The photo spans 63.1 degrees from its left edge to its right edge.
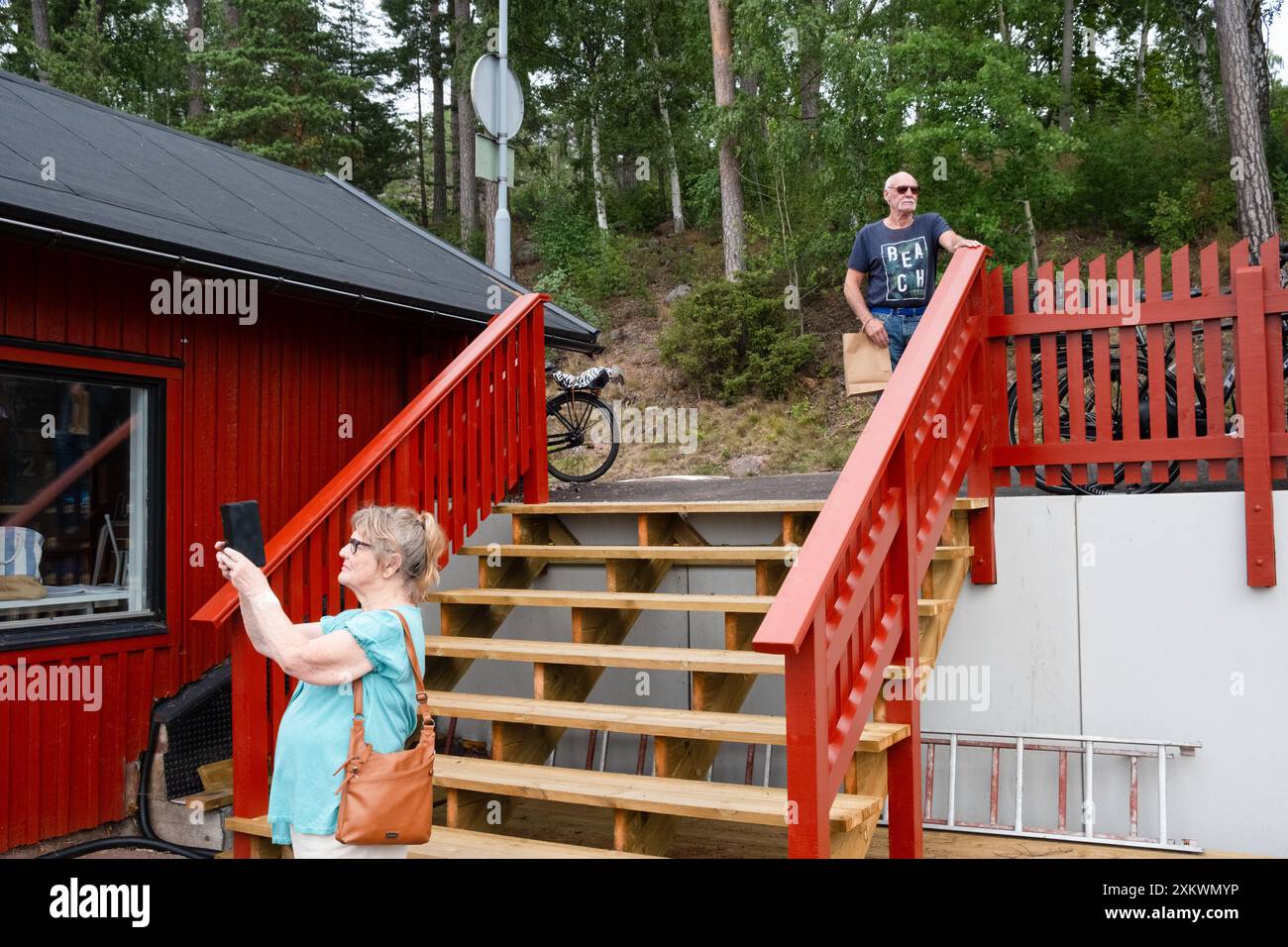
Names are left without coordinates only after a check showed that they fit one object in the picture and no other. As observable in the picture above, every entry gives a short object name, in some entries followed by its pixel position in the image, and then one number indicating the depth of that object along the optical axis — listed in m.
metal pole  7.41
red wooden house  4.53
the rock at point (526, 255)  22.98
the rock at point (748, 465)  13.79
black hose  4.14
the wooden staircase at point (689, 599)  3.22
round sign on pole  7.22
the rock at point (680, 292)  19.31
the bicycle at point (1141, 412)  5.04
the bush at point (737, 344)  15.34
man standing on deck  5.55
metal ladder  4.50
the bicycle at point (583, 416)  7.99
